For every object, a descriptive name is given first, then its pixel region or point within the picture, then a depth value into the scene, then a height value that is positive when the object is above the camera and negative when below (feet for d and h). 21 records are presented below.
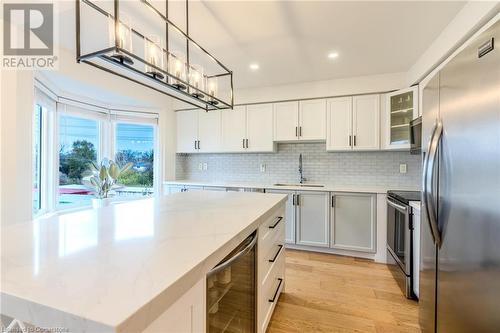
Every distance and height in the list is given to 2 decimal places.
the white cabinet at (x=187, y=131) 14.61 +2.03
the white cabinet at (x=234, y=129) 13.44 +1.97
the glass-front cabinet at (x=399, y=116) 9.89 +2.07
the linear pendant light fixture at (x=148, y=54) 3.83 +2.22
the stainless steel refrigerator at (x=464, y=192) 3.08 -0.40
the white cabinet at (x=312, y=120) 11.90 +2.23
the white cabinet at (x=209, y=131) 14.03 +1.96
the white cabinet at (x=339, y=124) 11.43 +1.96
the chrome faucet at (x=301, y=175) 13.13 -0.55
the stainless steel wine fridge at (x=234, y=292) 3.30 -2.06
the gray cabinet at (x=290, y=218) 11.39 -2.48
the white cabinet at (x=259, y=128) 12.88 +1.97
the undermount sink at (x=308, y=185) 12.43 -1.03
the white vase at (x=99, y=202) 10.92 -1.71
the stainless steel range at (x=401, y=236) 7.44 -2.44
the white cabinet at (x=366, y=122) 11.02 +1.97
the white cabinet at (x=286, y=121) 12.37 +2.26
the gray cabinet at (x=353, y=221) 10.35 -2.42
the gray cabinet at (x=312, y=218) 10.91 -2.42
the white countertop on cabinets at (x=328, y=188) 10.53 -1.05
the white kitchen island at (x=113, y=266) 1.75 -0.99
